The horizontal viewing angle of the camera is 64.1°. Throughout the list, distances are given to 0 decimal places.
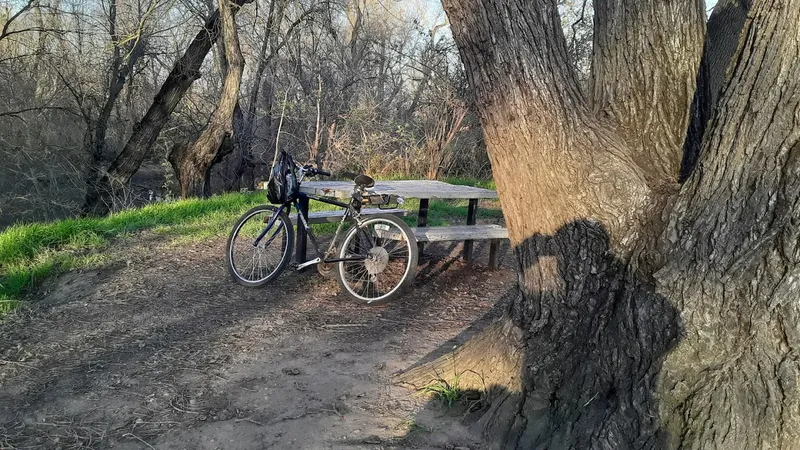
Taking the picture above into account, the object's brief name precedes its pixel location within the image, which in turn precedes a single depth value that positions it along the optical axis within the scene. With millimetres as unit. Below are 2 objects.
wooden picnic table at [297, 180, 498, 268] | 5387
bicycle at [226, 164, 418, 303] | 5035
